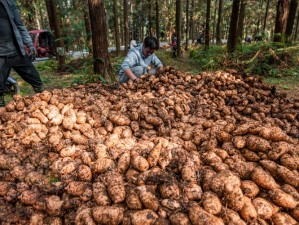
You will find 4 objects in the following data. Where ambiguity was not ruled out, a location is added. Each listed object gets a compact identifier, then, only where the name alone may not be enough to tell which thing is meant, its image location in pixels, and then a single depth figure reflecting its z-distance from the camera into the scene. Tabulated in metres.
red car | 15.60
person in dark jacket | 3.76
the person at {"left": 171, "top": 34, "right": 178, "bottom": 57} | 13.15
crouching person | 4.59
